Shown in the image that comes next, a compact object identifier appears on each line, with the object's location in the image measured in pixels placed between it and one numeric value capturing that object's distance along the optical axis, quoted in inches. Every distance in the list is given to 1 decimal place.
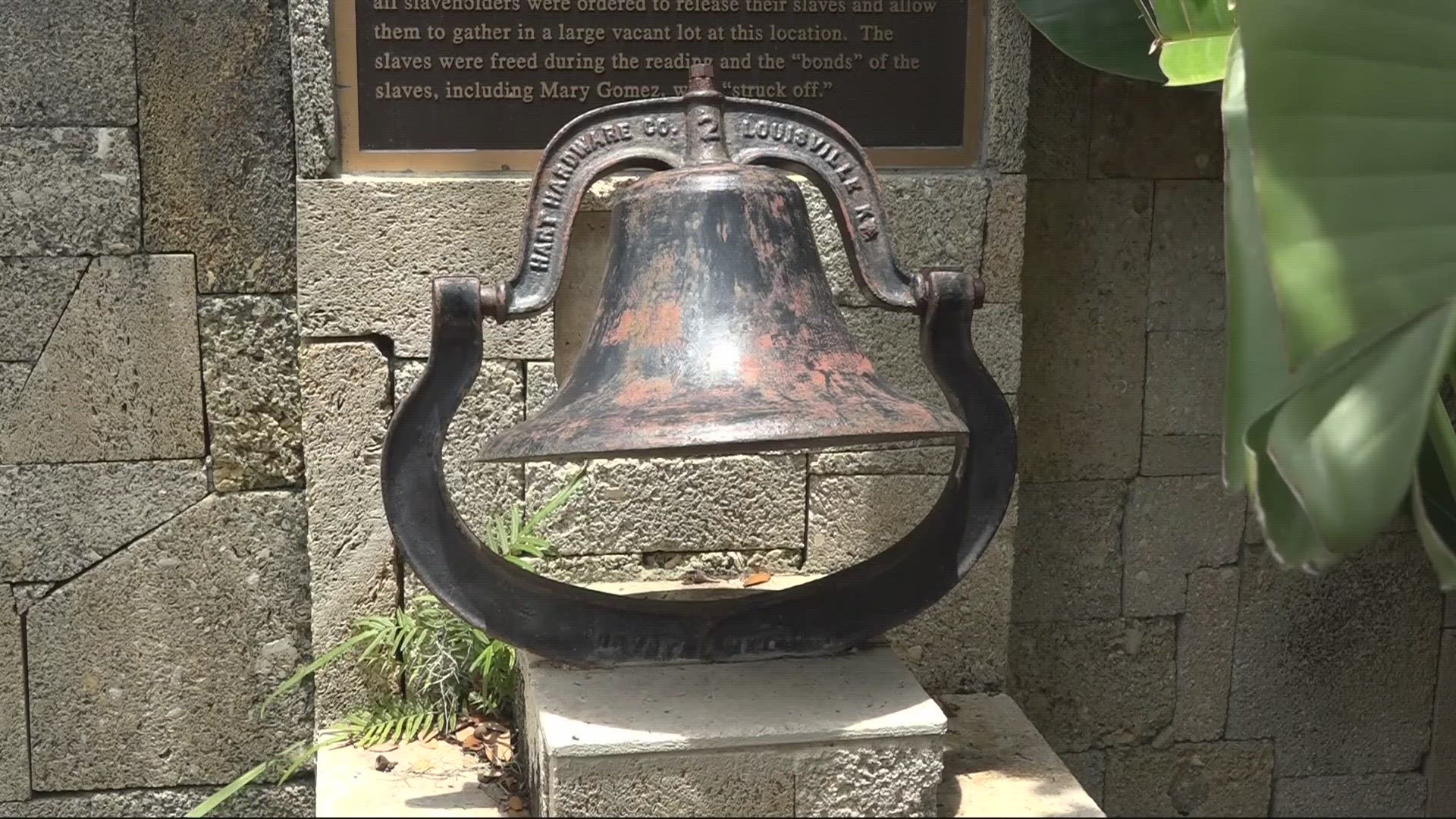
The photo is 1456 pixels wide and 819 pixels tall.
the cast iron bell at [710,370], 73.7
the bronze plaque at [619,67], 101.7
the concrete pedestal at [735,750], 78.9
